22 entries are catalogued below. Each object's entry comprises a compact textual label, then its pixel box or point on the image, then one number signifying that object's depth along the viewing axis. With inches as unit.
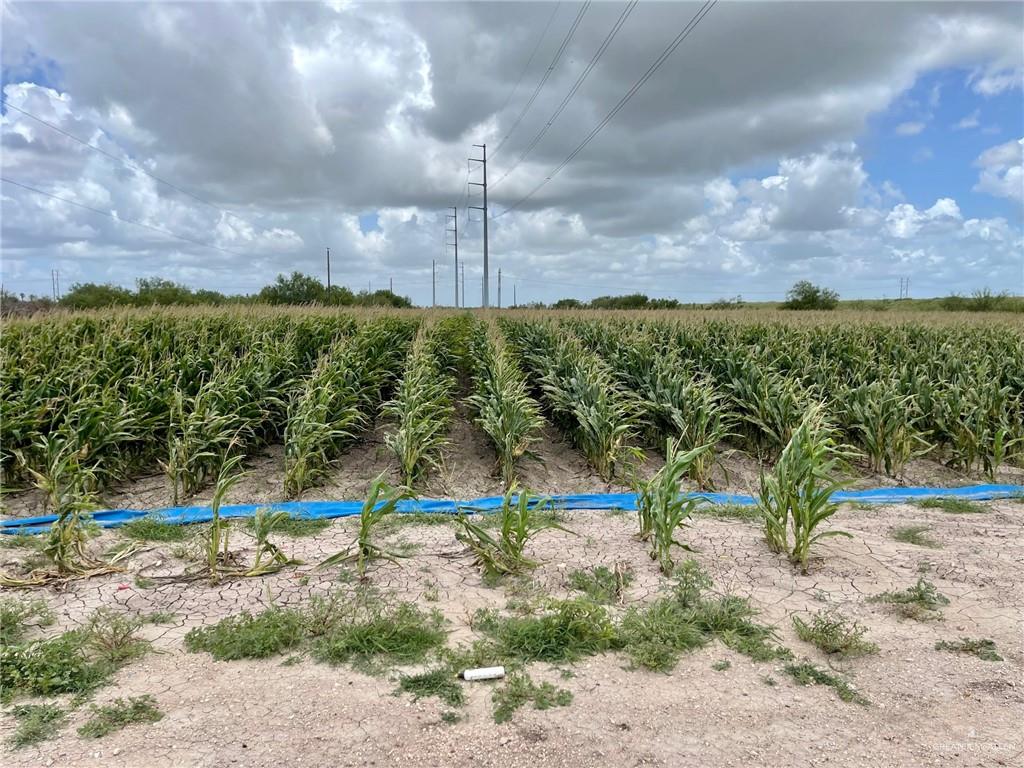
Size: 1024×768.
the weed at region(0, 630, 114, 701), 98.0
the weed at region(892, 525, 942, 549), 167.2
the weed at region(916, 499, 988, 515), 200.7
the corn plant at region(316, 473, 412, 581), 142.1
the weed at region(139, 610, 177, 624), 122.2
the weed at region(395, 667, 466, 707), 98.3
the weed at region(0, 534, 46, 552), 162.7
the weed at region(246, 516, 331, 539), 175.0
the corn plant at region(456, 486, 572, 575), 143.6
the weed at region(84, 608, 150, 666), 108.0
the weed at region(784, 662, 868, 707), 99.0
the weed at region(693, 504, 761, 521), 190.7
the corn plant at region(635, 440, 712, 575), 146.2
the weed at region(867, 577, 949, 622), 126.6
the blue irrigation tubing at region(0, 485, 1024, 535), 184.7
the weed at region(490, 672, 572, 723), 96.1
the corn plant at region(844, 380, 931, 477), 259.1
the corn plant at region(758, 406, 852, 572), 147.9
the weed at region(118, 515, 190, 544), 171.8
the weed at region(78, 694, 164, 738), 88.5
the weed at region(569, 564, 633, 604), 133.9
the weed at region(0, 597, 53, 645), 115.0
